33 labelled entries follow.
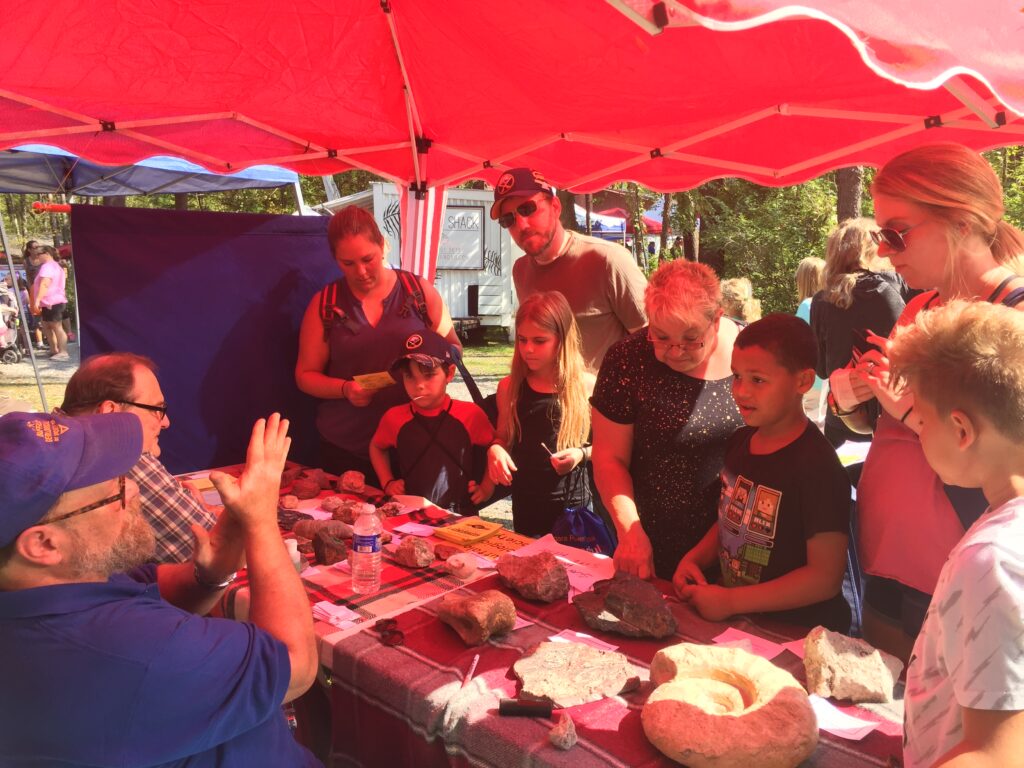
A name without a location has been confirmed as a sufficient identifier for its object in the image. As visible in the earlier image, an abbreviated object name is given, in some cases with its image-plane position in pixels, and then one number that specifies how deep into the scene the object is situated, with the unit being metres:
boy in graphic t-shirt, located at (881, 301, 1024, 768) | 1.04
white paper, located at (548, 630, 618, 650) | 1.96
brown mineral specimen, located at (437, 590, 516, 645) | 1.95
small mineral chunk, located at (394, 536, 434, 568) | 2.54
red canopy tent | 1.96
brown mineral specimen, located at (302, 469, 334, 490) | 3.60
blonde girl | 3.23
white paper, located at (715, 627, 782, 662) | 1.91
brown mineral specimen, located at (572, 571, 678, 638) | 1.99
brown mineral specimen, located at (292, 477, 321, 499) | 3.39
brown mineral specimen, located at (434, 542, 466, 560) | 2.63
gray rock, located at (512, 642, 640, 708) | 1.71
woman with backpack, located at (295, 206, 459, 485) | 3.65
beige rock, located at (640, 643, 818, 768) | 1.42
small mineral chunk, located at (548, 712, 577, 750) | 1.51
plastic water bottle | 2.34
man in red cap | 3.67
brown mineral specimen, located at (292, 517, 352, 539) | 2.79
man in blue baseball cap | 1.25
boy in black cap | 3.46
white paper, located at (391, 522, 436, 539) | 2.88
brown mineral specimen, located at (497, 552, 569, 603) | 2.22
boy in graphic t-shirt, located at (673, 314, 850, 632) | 2.03
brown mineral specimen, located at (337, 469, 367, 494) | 3.48
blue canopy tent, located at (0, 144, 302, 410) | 8.36
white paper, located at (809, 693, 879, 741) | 1.56
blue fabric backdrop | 4.15
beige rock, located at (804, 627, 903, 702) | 1.68
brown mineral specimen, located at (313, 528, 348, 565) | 2.60
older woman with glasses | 2.39
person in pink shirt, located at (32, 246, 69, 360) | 14.20
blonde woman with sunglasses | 1.96
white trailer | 17.12
